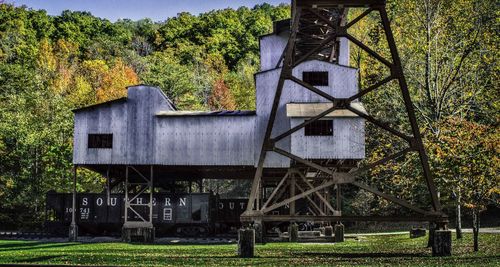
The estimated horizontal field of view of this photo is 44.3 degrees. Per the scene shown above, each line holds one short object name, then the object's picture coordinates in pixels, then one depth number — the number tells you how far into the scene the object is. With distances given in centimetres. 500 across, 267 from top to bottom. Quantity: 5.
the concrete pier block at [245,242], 1981
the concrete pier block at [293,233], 3372
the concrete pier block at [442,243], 1992
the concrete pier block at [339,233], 3349
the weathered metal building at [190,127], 3531
